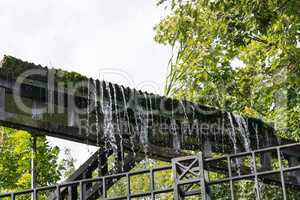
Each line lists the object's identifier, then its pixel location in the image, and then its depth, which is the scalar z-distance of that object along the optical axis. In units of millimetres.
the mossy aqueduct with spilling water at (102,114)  9820
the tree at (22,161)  16719
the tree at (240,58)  11492
